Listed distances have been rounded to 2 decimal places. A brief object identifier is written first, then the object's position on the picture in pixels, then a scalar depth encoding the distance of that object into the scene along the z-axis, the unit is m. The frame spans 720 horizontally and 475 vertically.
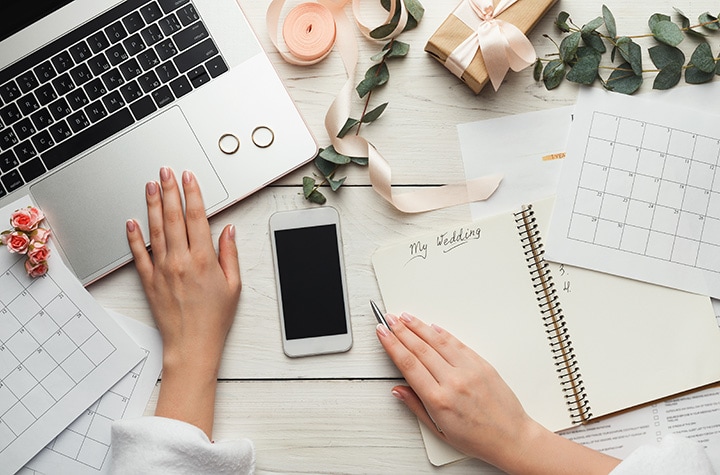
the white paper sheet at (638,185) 0.80
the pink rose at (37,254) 0.74
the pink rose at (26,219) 0.73
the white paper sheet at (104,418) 0.77
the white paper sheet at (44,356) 0.76
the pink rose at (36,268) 0.75
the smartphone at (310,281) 0.79
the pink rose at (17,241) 0.74
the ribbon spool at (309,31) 0.79
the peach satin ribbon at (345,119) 0.78
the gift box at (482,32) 0.76
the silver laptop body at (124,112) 0.74
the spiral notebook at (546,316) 0.78
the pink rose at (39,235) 0.74
